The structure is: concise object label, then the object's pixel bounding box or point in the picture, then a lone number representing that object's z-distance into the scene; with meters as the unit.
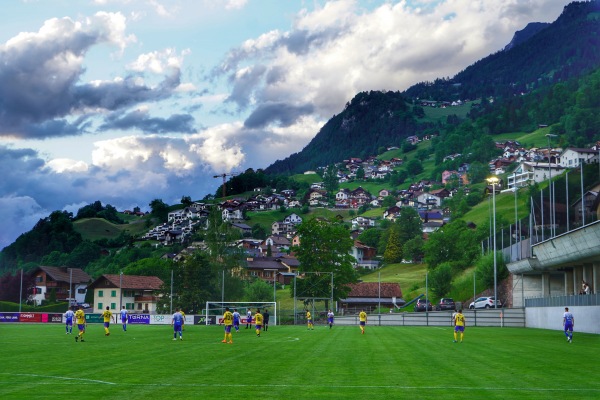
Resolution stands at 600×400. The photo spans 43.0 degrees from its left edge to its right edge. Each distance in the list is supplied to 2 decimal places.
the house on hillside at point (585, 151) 196.50
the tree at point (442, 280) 110.62
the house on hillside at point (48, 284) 143.12
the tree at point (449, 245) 129.00
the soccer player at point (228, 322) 41.09
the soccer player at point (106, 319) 50.51
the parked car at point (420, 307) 97.88
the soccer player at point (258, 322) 51.00
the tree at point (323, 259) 107.00
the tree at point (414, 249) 171.75
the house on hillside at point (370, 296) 130.50
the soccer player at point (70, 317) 50.78
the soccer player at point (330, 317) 69.90
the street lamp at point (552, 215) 68.48
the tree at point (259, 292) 112.82
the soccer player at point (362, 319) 55.19
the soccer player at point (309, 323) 66.38
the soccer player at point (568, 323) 42.97
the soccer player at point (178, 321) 44.50
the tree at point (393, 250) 179.75
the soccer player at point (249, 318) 66.69
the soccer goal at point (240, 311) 86.72
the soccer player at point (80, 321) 43.25
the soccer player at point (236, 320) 58.43
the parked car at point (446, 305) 92.81
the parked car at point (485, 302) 89.19
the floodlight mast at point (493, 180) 72.25
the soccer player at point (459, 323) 41.88
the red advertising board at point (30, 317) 93.75
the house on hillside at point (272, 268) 178.00
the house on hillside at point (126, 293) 122.81
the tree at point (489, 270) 93.88
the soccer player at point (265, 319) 63.49
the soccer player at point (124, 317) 60.58
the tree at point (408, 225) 191.38
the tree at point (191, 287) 101.62
